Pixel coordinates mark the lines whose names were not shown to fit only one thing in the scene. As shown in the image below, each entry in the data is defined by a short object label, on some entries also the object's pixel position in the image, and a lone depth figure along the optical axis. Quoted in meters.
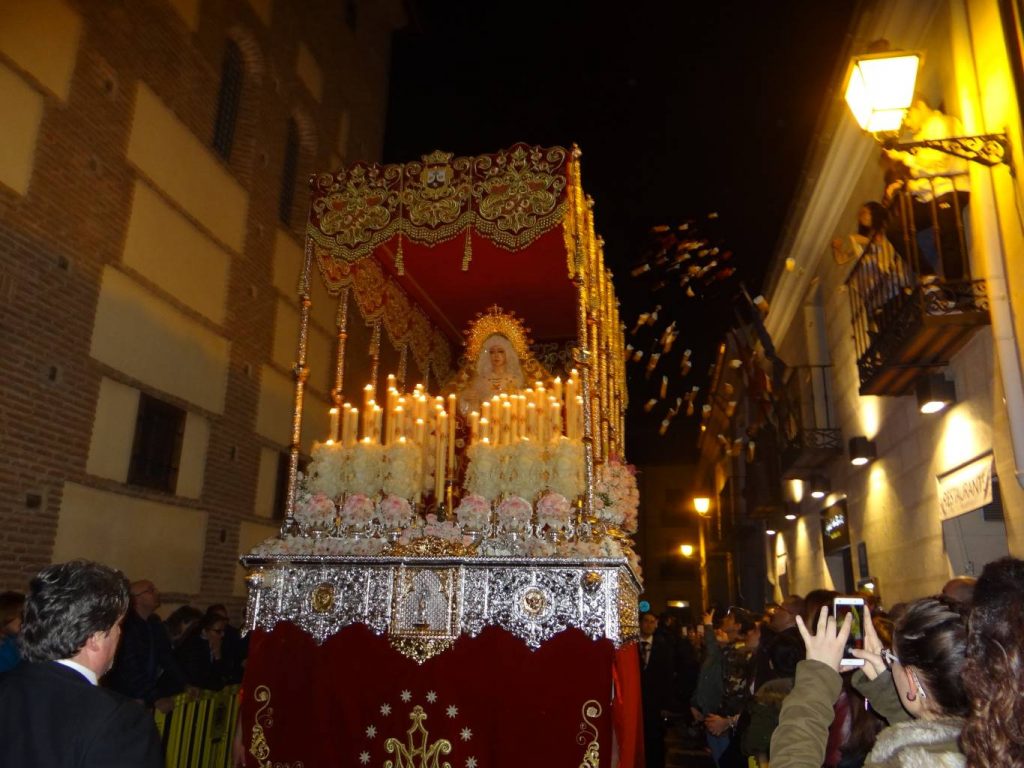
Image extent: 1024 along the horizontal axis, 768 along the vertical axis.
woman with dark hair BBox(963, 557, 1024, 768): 1.41
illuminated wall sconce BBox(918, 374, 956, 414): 7.85
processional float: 5.20
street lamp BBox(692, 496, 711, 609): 33.57
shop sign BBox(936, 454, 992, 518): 6.91
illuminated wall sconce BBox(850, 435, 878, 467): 10.69
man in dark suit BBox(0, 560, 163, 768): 1.96
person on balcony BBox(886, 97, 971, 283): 7.15
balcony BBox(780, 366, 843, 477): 12.38
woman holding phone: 1.71
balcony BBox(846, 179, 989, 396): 6.96
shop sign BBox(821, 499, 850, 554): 12.23
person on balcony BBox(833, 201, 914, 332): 8.09
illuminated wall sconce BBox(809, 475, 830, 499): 13.43
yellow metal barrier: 5.70
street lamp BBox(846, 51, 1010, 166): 5.88
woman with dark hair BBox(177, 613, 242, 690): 6.88
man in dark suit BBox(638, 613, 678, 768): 7.90
